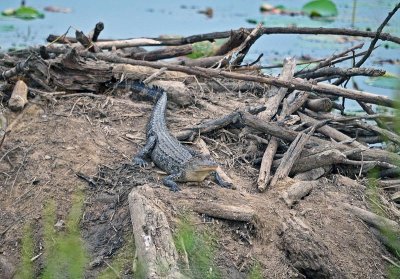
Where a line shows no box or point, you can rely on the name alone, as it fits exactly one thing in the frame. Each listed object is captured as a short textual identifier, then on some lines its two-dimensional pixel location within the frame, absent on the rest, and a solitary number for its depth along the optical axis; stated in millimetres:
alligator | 13016
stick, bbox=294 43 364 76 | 17016
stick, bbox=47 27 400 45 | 16075
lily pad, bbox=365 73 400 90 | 20787
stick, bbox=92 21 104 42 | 16844
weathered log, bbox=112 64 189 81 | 16125
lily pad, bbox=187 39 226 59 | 21344
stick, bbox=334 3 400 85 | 12756
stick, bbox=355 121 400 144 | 14070
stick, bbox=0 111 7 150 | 13812
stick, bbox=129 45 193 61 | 17641
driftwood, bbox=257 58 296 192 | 13195
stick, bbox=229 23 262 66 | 17359
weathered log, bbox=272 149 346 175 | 13875
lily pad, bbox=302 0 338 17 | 28719
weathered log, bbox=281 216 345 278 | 11930
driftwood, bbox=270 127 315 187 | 13437
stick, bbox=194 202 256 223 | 12016
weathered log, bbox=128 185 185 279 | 10594
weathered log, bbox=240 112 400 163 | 14094
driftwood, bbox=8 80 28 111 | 14703
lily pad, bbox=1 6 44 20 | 28812
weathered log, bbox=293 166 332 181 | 13804
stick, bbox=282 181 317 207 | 12852
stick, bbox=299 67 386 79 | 14681
